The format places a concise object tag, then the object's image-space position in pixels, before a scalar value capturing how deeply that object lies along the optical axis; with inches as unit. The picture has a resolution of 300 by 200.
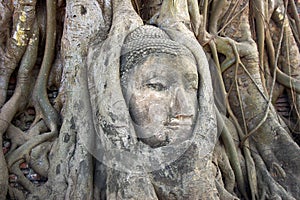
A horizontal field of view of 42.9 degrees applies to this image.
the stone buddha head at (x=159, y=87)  81.7
